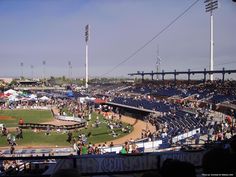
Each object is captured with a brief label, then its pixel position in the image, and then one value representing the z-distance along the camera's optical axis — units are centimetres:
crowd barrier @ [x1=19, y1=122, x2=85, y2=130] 2652
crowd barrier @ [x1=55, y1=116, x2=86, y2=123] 3213
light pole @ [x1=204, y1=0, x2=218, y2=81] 4276
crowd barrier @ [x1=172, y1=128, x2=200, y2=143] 1708
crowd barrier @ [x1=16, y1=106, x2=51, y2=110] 4711
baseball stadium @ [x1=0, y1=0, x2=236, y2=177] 614
